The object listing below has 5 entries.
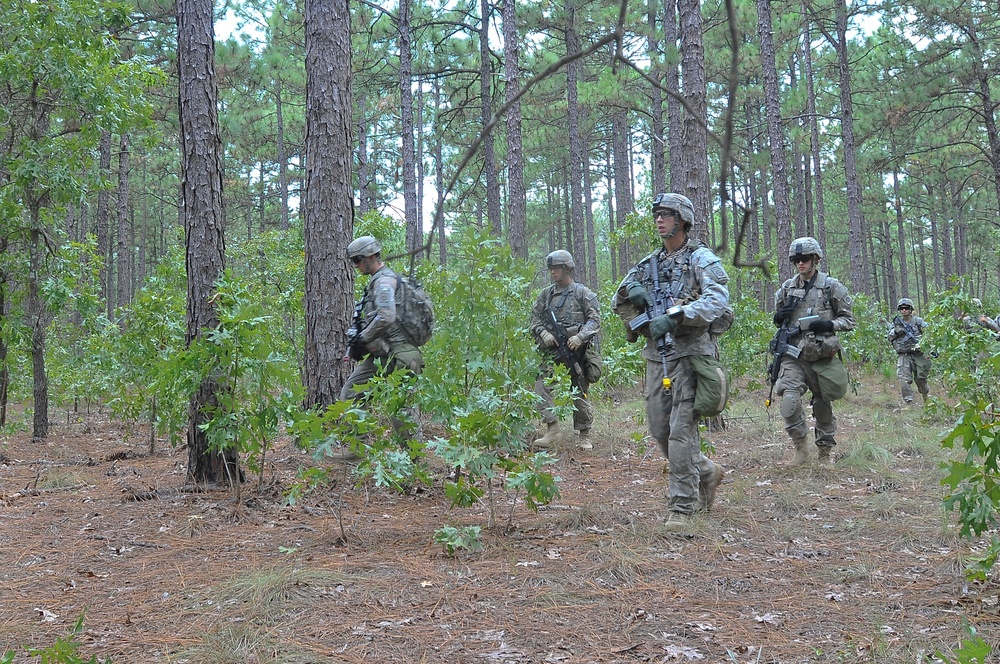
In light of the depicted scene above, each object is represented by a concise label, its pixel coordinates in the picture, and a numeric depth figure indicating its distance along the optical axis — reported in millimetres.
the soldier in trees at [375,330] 6082
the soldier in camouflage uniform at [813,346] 6750
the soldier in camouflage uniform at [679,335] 4801
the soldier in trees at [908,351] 12516
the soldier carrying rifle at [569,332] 8008
